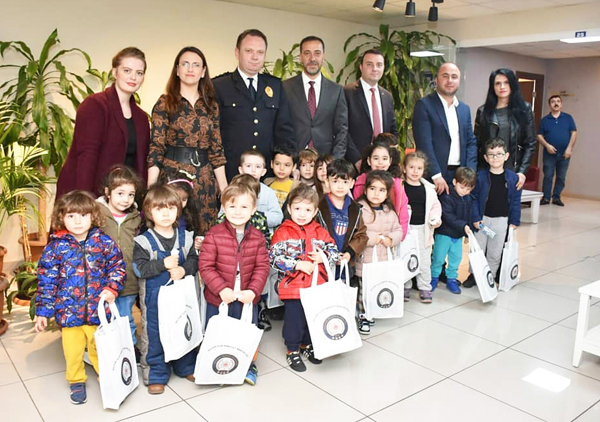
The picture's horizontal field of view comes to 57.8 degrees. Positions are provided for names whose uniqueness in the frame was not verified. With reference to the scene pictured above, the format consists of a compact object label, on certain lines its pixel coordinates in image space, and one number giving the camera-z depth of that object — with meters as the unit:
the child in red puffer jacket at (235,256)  2.65
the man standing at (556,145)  8.54
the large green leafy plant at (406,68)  7.02
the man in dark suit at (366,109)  4.16
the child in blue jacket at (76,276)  2.43
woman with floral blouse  3.01
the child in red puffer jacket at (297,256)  2.83
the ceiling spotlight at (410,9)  5.18
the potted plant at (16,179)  3.42
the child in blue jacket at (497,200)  4.14
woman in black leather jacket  4.21
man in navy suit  4.13
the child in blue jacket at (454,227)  3.98
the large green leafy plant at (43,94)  4.41
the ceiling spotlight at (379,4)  4.79
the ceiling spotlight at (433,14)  5.34
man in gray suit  3.92
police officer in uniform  3.42
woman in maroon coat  2.93
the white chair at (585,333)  2.81
